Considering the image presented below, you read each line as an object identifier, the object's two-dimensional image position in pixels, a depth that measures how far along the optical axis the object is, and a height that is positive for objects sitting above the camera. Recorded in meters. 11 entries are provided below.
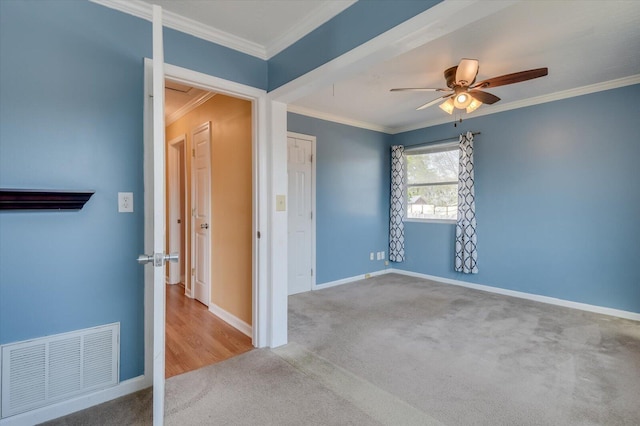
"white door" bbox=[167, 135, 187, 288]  4.65 +0.04
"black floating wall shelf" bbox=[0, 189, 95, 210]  1.58 +0.03
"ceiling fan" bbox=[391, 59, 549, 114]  2.42 +1.05
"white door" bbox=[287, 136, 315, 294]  4.18 -0.12
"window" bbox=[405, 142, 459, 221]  4.76 +0.40
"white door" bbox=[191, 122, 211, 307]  3.66 -0.05
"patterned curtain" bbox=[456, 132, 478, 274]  4.36 -0.03
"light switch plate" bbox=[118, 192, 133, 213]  1.95 +0.02
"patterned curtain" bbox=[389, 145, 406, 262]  5.24 +0.07
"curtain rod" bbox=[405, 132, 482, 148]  4.38 +1.03
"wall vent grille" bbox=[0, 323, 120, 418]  1.64 -0.92
